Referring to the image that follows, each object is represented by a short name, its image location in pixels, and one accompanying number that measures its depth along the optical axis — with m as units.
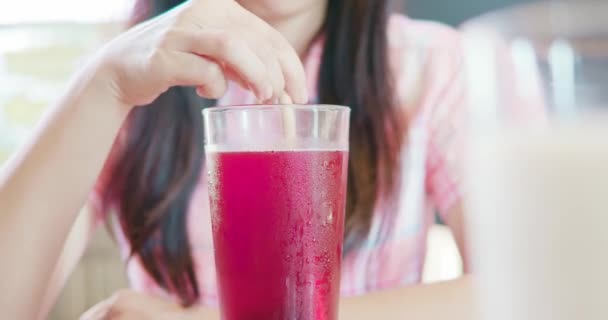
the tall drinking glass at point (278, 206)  0.61
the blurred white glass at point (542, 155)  0.38
